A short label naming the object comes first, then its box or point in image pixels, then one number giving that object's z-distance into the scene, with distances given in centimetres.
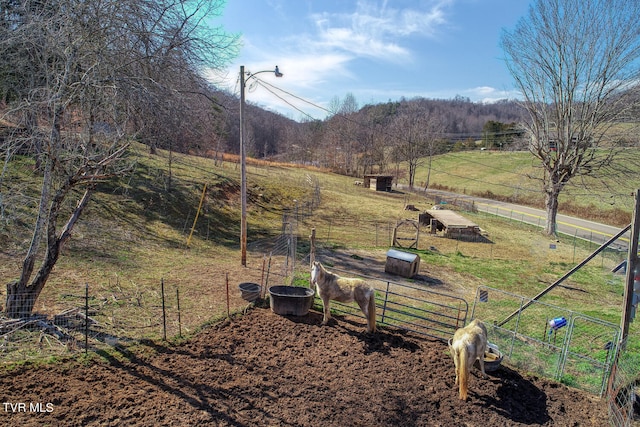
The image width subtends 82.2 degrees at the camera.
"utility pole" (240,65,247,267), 1284
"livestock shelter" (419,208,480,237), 2223
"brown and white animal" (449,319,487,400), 619
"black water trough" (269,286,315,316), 898
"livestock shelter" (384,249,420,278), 1360
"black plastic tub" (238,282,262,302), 976
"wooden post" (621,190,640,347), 707
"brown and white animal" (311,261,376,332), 835
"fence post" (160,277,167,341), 741
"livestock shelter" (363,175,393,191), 4431
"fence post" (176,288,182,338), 775
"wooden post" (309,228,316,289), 1181
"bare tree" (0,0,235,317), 653
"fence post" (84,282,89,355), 665
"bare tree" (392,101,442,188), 4972
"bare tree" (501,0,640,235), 2212
